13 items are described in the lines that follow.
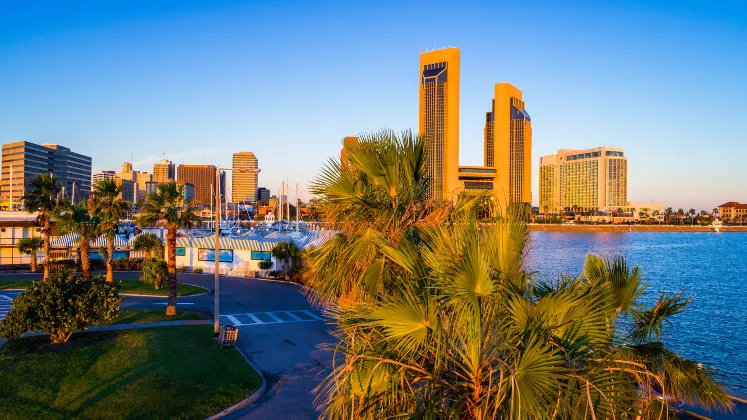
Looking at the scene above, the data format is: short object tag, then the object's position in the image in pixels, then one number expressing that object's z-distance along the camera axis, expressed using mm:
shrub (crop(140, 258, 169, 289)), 32562
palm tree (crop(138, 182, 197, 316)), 25719
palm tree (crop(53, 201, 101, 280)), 31141
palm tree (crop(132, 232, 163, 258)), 41969
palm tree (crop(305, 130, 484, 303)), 6875
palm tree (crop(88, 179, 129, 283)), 35469
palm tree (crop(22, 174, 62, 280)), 35750
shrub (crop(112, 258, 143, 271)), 45219
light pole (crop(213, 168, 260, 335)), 20500
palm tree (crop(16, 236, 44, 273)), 41375
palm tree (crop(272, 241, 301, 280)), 40719
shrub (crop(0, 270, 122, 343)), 16844
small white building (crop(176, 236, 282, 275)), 43344
